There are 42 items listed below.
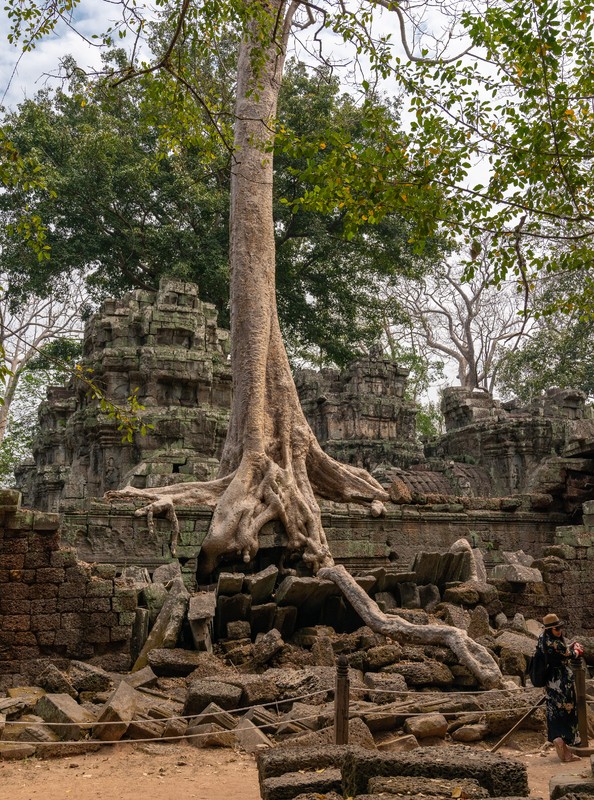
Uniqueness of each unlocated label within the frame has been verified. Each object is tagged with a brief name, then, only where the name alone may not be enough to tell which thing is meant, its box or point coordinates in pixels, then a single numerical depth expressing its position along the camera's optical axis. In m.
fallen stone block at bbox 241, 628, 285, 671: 6.97
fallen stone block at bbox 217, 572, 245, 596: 7.59
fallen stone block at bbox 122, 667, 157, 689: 6.32
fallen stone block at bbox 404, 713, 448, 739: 5.41
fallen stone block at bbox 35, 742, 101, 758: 5.14
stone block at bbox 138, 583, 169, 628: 7.48
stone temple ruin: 5.63
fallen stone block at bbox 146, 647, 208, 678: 6.71
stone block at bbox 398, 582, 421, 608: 8.64
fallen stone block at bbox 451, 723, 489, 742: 5.54
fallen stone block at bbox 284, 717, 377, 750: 4.90
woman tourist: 5.27
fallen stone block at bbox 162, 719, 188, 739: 5.45
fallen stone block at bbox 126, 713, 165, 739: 5.45
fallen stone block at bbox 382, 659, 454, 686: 6.43
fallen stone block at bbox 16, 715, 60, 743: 5.27
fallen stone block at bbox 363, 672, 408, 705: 5.97
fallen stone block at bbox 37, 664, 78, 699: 6.09
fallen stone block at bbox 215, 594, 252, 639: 7.57
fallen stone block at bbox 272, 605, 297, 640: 7.65
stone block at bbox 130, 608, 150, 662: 7.25
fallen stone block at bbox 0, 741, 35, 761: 5.06
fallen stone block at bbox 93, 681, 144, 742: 5.34
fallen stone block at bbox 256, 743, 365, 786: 4.06
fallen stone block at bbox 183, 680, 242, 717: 5.69
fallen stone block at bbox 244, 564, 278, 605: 7.68
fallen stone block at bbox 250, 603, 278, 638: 7.58
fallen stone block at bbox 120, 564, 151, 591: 7.72
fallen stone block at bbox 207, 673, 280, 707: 5.83
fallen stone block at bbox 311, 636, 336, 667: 6.89
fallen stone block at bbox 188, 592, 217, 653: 7.05
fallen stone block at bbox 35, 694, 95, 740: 5.32
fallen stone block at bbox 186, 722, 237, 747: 5.37
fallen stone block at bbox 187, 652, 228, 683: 6.57
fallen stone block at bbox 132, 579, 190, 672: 7.06
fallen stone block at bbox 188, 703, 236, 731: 5.56
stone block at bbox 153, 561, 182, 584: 8.27
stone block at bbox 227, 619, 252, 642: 7.46
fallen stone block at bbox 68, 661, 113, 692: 6.23
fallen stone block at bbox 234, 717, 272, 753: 5.28
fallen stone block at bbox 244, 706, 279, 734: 5.54
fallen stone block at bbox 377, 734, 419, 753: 5.23
